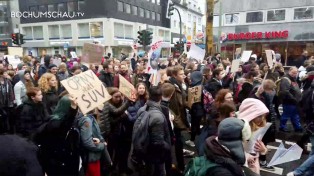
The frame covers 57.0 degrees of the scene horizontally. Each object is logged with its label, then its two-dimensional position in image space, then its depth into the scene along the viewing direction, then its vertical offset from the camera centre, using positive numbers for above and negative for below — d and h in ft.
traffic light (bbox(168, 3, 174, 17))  57.90 +9.57
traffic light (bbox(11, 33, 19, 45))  73.17 +4.75
